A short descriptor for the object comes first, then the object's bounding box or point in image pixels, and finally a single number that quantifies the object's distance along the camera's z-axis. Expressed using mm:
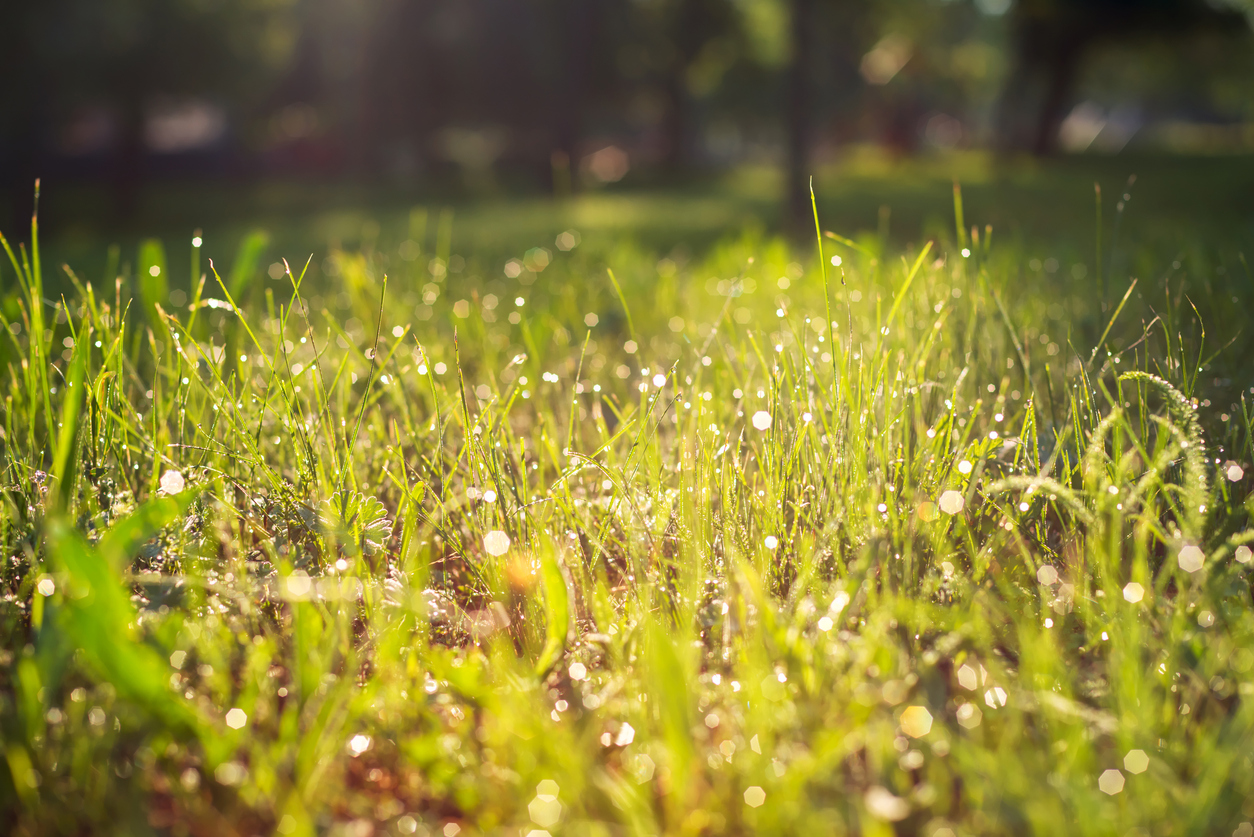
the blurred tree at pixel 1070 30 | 16531
